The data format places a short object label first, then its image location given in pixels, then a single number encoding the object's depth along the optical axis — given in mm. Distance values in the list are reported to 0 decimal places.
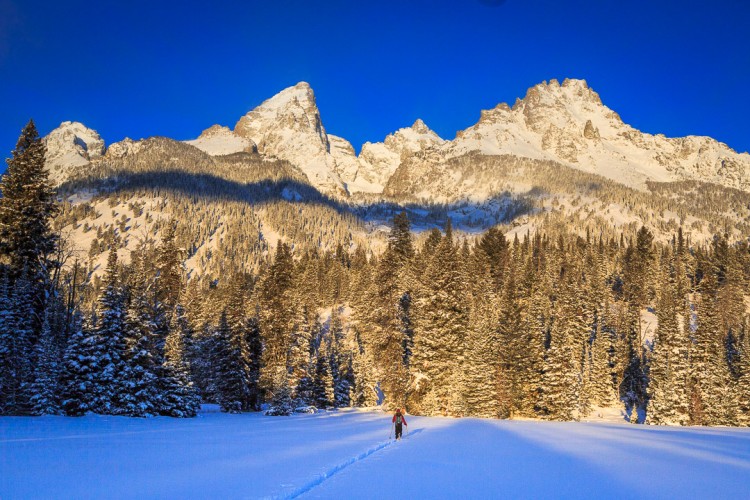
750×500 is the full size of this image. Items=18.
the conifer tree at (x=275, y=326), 49312
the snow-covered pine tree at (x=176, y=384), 33625
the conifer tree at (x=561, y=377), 47094
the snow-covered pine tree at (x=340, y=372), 65938
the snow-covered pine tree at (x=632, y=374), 71062
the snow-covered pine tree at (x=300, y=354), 48375
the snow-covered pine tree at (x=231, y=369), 46281
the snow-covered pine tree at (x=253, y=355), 50125
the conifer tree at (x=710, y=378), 50375
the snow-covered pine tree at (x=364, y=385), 64500
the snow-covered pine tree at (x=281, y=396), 43312
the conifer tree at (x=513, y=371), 50188
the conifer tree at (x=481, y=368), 46875
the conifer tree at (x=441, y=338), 42719
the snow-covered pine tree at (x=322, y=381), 58000
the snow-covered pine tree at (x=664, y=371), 49375
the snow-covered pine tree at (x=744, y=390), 50000
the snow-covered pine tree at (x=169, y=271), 44594
